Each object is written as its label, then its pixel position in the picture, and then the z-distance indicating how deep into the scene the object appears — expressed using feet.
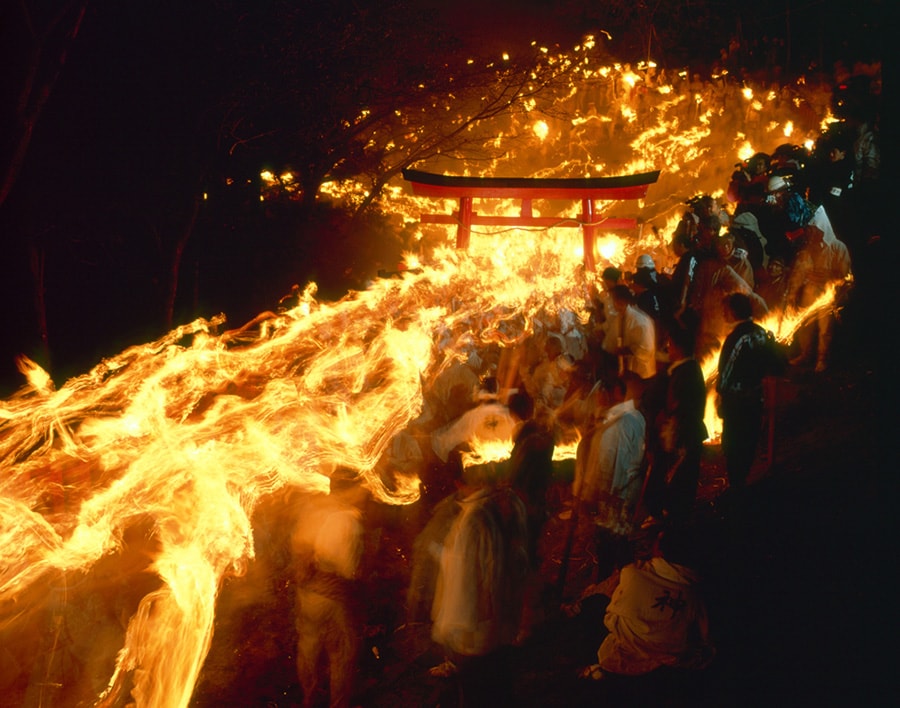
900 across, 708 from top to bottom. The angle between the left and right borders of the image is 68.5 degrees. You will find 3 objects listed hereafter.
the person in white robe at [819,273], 29.45
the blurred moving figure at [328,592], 18.71
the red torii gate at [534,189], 48.75
